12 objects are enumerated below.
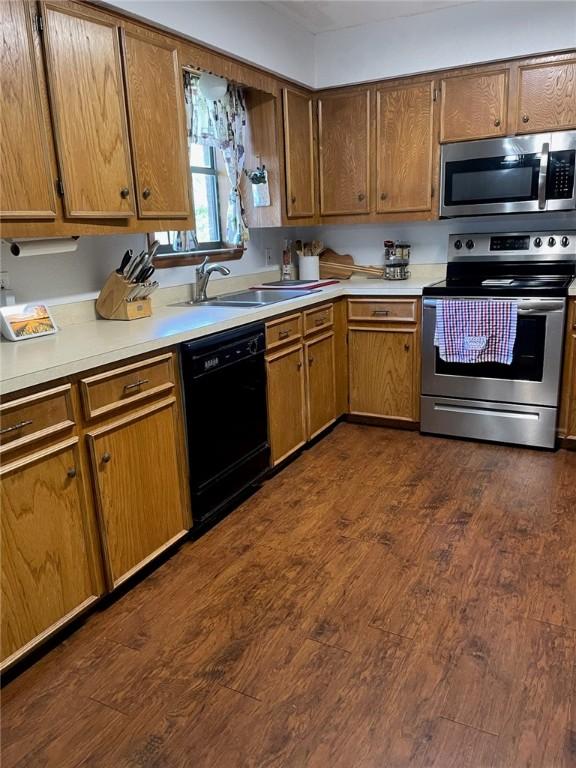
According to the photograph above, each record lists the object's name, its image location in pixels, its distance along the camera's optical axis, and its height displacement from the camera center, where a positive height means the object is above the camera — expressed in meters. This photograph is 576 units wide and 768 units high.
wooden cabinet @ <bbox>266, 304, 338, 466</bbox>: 3.00 -0.77
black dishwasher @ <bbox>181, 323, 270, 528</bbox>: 2.38 -0.75
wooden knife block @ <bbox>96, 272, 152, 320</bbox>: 2.54 -0.23
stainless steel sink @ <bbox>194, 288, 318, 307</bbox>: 3.04 -0.30
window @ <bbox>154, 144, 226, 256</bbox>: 3.29 +0.25
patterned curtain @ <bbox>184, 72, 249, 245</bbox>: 3.00 +0.63
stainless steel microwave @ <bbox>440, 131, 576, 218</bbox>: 3.21 +0.34
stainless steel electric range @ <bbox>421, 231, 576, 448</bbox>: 3.14 -0.64
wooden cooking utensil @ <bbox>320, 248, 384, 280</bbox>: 4.14 -0.18
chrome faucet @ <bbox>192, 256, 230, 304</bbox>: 3.15 -0.17
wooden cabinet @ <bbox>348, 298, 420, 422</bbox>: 3.53 -0.73
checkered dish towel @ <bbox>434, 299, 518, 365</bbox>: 3.17 -0.52
